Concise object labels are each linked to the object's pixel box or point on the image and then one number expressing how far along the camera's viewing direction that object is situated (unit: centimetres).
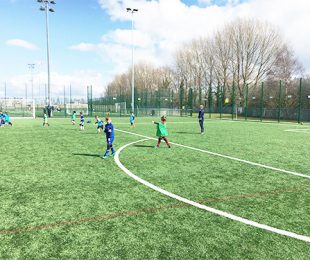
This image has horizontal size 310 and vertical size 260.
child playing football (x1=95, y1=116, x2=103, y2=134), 1930
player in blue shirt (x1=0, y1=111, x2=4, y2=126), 2624
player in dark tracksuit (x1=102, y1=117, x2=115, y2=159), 1077
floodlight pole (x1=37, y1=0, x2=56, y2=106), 4128
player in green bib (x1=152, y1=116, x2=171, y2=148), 1326
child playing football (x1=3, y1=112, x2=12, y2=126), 2675
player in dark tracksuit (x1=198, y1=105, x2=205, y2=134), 1970
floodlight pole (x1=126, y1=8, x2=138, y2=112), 4378
